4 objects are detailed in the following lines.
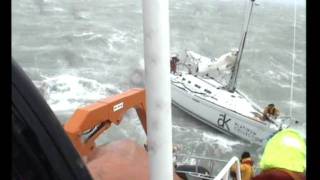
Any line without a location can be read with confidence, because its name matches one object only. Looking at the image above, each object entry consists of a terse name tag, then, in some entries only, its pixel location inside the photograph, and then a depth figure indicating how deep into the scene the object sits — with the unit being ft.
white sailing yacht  68.03
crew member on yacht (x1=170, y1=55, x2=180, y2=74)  74.90
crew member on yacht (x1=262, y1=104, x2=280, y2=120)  64.54
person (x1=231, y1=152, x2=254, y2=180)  23.09
